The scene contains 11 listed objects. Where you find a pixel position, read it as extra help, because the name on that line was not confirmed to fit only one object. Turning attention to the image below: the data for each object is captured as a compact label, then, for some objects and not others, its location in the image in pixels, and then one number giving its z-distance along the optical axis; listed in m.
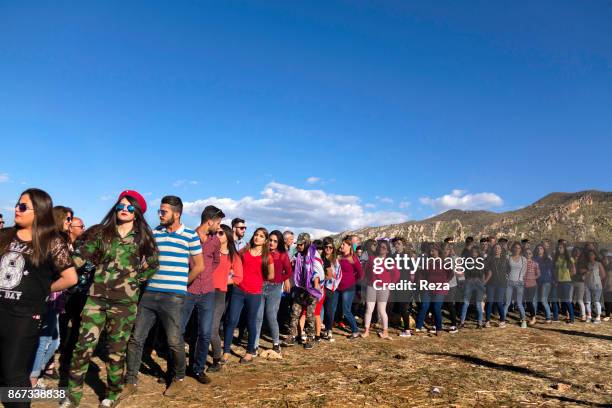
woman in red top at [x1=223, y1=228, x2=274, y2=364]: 7.68
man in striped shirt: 5.58
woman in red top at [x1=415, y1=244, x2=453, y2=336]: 11.58
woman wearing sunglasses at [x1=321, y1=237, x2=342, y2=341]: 10.48
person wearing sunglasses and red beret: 4.98
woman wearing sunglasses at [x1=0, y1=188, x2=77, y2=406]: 3.96
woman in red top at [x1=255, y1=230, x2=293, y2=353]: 8.64
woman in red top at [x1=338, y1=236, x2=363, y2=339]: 10.97
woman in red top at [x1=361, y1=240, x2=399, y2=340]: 11.27
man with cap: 9.68
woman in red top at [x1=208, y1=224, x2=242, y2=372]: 7.20
